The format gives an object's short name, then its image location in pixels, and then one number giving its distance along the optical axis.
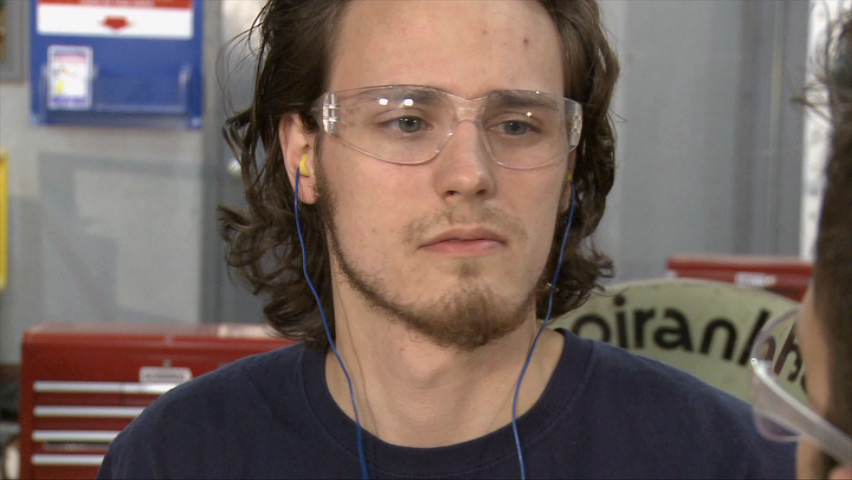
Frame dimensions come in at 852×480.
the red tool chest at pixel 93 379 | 4.32
